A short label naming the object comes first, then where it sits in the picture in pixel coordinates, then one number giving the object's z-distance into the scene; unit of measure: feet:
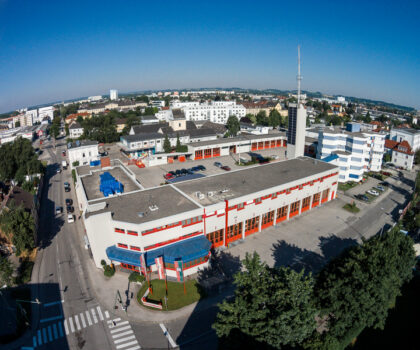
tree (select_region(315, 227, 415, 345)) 74.69
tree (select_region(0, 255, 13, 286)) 95.40
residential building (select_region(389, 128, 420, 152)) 266.57
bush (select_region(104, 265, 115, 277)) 105.70
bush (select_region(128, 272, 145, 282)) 100.78
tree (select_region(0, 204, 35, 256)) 110.63
